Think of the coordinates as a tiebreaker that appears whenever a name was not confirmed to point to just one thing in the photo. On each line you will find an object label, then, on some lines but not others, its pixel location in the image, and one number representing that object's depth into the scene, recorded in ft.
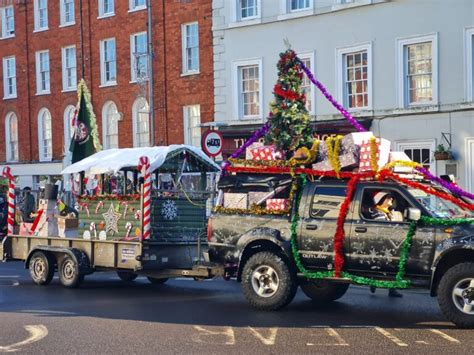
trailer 46.24
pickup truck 33.91
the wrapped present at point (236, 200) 41.19
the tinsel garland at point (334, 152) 38.63
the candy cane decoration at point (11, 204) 53.52
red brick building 97.35
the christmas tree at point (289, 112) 43.83
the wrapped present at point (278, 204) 39.58
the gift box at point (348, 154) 38.52
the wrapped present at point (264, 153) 42.04
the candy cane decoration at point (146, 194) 46.02
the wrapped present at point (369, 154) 37.76
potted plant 73.92
